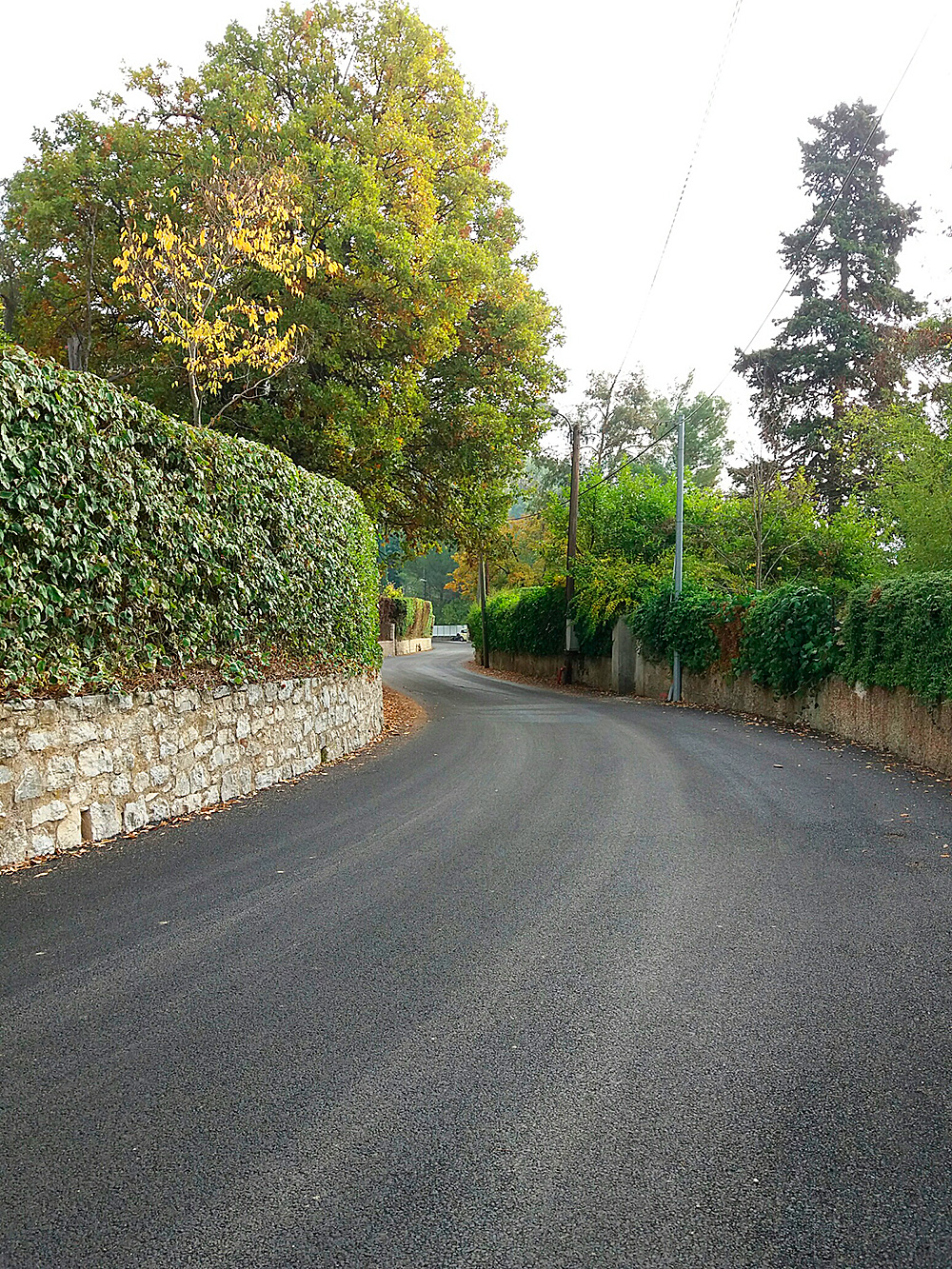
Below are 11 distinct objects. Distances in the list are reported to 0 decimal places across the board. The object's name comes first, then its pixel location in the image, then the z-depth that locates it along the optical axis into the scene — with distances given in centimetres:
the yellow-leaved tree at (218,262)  917
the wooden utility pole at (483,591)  3775
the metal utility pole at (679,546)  1958
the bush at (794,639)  1346
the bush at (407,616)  4469
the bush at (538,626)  2627
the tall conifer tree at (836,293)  2934
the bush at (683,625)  1870
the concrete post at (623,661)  2394
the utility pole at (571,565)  2617
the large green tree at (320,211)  1316
